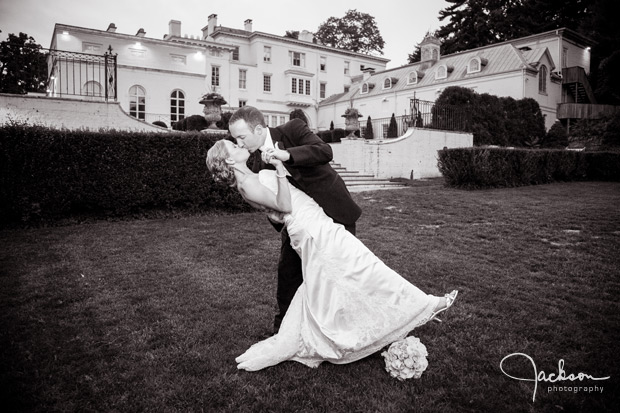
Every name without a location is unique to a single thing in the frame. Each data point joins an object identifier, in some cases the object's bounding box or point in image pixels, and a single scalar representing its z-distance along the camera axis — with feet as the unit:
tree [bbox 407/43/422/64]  153.69
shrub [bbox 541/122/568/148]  87.10
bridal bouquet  9.55
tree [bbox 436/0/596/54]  135.54
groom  10.10
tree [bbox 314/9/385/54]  188.44
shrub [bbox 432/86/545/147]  67.31
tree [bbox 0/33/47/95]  129.68
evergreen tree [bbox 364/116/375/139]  92.81
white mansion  100.73
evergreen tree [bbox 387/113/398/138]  81.51
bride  9.92
